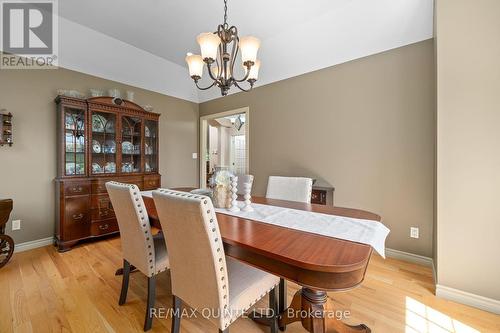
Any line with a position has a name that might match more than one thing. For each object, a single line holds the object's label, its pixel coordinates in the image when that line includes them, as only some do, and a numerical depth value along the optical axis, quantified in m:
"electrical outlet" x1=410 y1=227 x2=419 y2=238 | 2.23
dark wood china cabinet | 2.56
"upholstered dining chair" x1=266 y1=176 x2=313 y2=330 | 1.95
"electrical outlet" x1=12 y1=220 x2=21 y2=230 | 2.45
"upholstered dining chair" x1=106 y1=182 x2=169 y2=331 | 1.33
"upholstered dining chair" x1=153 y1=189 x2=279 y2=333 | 0.91
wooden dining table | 0.80
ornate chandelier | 1.61
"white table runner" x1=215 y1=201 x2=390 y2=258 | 1.06
